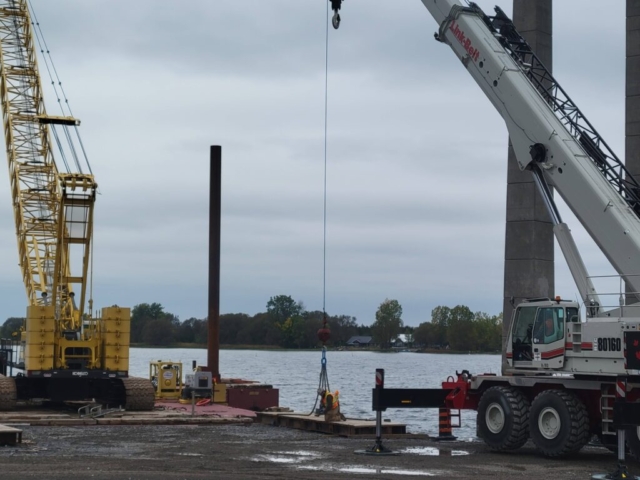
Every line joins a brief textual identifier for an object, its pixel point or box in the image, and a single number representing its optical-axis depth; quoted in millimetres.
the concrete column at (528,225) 29922
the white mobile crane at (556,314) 21500
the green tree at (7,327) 111562
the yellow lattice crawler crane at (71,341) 33812
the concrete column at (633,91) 34031
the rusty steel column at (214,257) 42156
